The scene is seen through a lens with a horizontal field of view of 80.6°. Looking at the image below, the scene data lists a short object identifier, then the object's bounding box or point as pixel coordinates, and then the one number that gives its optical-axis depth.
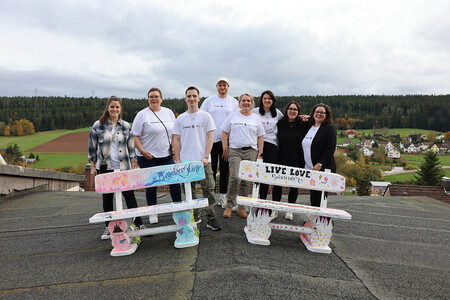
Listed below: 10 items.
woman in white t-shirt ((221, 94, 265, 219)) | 4.29
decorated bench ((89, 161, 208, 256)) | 3.42
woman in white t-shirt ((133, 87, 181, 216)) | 4.10
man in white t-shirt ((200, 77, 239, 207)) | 4.79
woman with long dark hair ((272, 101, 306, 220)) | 4.39
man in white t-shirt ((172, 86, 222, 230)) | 3.96
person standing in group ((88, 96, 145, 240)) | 3.78
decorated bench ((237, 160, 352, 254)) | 3.57
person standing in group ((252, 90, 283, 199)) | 4.58
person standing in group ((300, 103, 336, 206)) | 4.05
